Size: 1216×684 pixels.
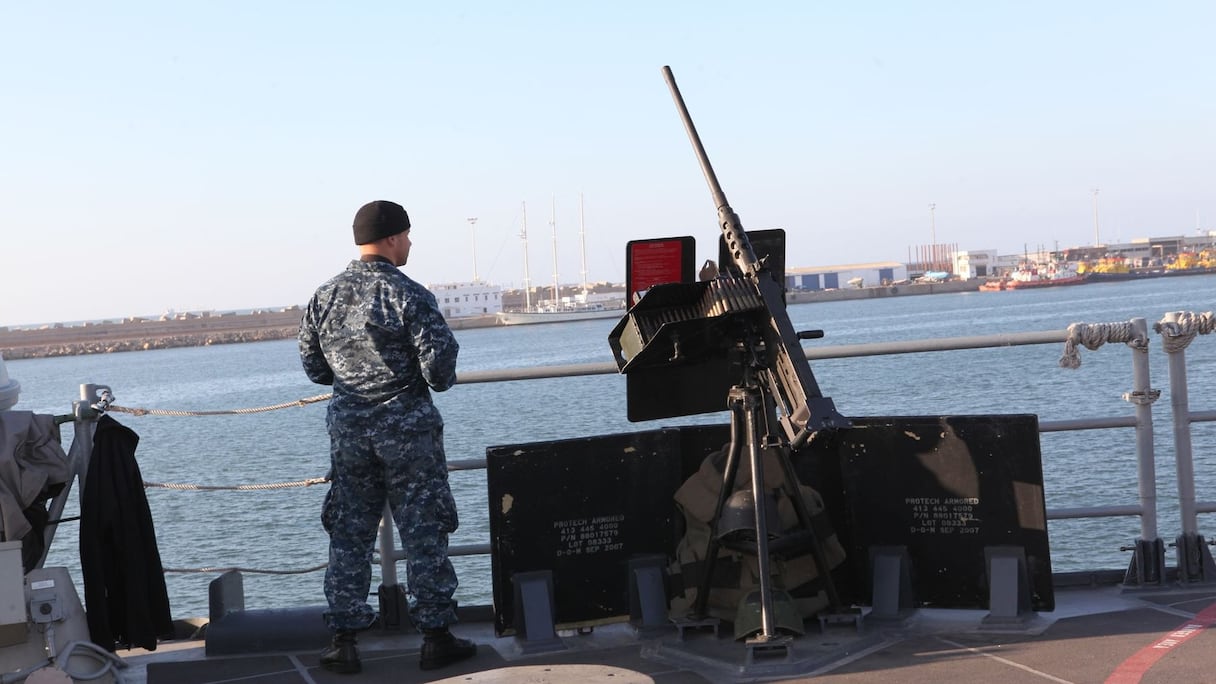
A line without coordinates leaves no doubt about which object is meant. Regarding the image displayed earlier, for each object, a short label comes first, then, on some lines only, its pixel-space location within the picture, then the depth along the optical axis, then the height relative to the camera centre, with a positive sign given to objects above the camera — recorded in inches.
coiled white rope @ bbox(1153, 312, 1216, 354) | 229.7 -9.1
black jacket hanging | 201.2 -33.0
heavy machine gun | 185.0 -5.6
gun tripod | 190.2 -29.1
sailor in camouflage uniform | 195.9 -15.9
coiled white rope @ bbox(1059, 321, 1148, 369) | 225.5 -9.5
